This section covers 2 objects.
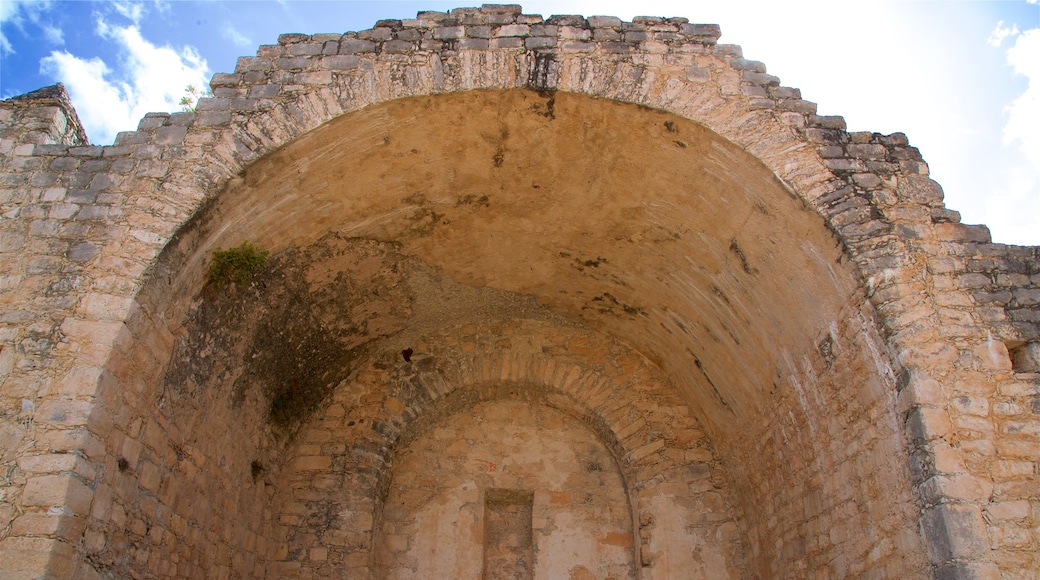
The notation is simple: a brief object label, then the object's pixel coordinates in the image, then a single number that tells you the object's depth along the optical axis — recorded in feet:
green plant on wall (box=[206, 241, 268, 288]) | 17.16
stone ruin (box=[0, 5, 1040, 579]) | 14.20
